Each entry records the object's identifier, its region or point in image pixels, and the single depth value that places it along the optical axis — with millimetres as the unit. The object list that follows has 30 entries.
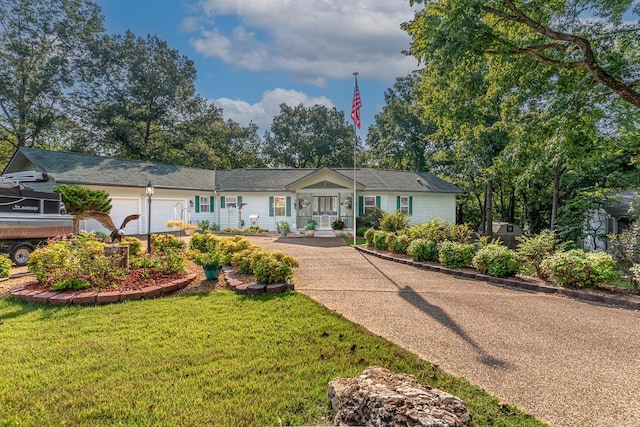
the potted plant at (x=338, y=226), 18406
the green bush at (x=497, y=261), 7547
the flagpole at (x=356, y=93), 13466
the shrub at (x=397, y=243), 11125
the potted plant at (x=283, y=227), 18406
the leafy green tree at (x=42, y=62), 21297
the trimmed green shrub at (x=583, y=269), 6320
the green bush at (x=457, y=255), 8586
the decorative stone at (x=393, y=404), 1904
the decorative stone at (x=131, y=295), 5664
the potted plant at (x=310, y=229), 18219
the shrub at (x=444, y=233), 10273
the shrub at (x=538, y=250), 7640
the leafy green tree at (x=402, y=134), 29672
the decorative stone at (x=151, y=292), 5820
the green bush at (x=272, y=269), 6344
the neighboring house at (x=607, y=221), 13211
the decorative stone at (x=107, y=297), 5488
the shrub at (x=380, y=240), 12156
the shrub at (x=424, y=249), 9648
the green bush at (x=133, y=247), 8562
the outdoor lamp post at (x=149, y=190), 10403
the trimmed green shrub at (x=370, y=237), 13183
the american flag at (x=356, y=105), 13664
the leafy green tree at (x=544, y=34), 7387
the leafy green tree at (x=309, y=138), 37219
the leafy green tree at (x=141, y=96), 25719
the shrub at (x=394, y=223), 14320
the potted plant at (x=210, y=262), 7094
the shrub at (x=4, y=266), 7223
